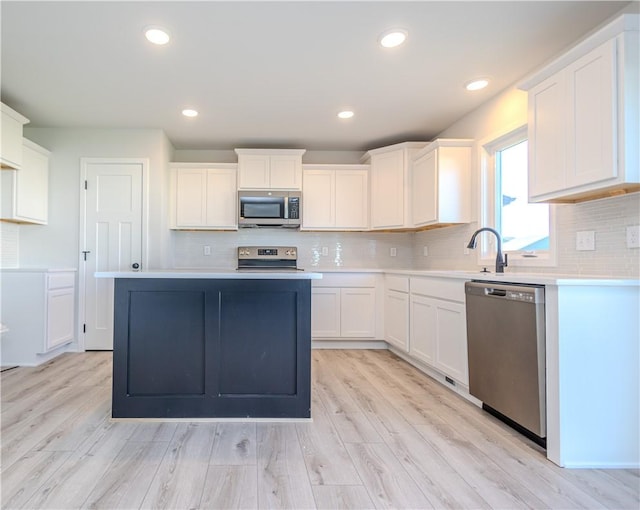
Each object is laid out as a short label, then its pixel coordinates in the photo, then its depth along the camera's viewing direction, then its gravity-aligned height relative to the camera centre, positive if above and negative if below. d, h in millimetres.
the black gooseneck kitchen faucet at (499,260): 2674 +18
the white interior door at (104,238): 4016 +257
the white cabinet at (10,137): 3174 +1084
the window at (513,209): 2709 +435
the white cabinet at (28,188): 3500 +715
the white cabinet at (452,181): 3576 +776
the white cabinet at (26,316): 3449 -497
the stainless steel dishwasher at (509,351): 1881 -498
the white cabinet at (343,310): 4270 -540
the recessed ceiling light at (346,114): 3609 +1439
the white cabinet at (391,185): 4168 +885
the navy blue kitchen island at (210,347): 2244 -512
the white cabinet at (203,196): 4477 +786
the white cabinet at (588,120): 1758 +744
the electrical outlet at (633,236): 1935 +137
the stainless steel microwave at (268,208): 4398 +635
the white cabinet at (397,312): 3629 -505
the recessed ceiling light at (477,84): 2940 +1425
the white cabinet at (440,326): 2648 -499
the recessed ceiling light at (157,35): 2293 +1412
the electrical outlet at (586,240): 2209 +133
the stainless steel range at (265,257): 4754 +67
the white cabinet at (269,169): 4434 +1110
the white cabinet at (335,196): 4590 +804
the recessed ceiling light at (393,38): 2308 +1411
